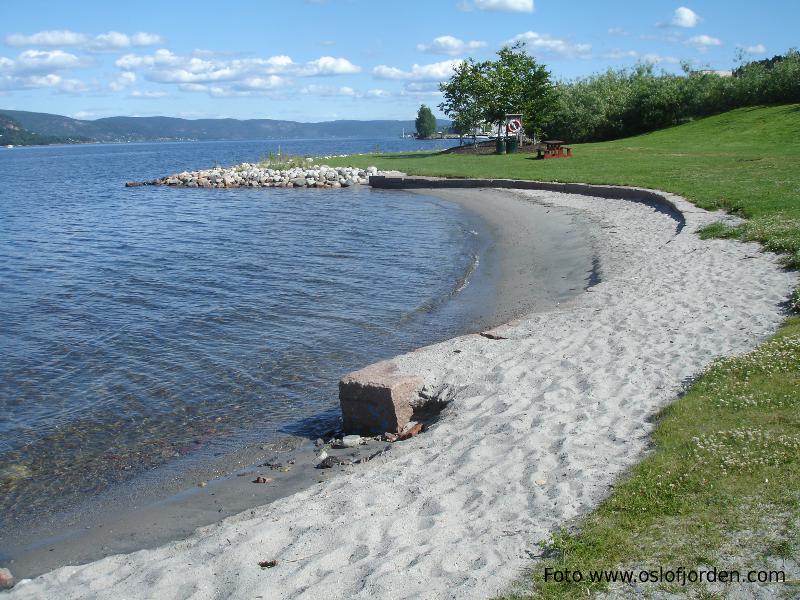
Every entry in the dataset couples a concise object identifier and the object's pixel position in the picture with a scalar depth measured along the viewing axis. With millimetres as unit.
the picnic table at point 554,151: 40656
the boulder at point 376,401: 8336
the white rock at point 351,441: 8148
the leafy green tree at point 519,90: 51031
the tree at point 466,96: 51719
